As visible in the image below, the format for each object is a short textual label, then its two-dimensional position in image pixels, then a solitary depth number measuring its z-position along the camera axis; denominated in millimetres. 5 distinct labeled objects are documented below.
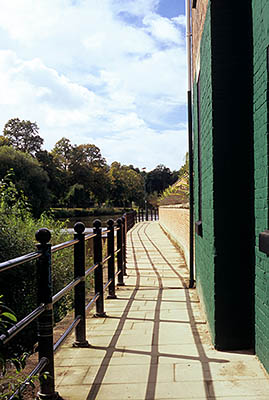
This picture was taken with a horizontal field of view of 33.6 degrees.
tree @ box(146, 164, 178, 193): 102806
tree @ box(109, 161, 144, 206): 75000
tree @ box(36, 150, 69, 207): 55000
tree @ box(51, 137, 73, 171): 64544
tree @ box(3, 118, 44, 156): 57188
